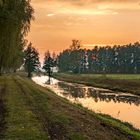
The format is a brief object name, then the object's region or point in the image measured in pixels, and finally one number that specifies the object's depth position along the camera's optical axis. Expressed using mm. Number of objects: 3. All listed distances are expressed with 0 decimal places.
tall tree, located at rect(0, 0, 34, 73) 25922
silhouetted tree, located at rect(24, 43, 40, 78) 156338
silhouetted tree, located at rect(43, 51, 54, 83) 193350
